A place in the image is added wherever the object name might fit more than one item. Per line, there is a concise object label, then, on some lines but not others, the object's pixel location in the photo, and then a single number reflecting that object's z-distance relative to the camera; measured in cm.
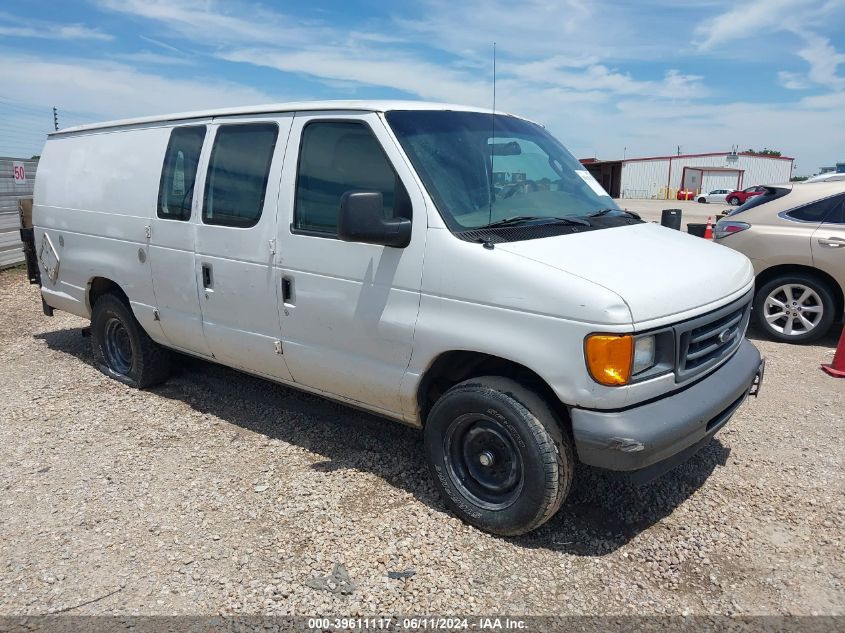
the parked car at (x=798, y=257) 659
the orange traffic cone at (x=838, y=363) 574
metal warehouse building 6500
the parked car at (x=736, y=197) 4316
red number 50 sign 1394
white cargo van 287
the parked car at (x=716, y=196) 5159
